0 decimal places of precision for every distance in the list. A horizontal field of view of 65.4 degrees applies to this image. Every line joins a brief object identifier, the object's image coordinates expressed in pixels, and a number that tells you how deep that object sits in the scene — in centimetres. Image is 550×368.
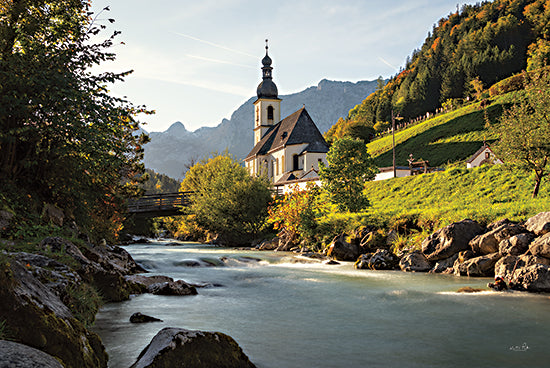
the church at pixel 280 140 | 6303
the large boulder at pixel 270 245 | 2866
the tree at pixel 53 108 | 1032
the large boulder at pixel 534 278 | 1120
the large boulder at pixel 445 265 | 1524
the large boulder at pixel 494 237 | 1421
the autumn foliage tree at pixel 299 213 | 2558
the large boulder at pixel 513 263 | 1200
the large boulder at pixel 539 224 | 1327
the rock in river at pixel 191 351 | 502
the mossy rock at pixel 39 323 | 451
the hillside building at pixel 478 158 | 5475
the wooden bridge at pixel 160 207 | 3734
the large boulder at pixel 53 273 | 665
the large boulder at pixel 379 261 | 1691
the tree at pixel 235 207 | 3362
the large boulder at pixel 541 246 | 1205
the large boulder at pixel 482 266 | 1395
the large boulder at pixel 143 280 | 1122
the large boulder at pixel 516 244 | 1318
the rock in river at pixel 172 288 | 1125
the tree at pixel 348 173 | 2650
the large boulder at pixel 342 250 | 2042
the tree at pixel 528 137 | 1947
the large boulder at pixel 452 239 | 1555
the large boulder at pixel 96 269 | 899
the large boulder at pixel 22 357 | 345
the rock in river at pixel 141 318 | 820
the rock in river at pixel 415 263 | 1599
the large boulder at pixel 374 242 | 1981
